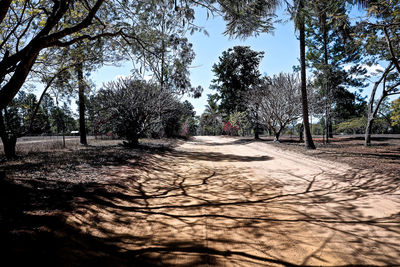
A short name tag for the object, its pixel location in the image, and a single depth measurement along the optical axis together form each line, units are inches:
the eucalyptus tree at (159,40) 230.3
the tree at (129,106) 497.4
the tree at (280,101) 708.0
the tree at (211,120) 2335.1
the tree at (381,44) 295.9
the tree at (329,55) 296.7
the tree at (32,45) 131.6
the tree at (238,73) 1077.1
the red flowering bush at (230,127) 1678.9
